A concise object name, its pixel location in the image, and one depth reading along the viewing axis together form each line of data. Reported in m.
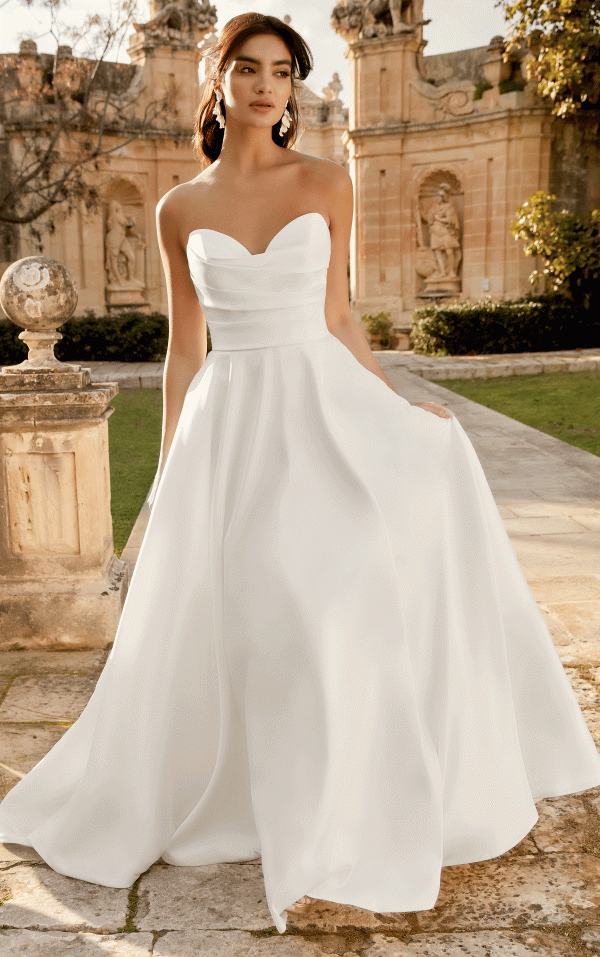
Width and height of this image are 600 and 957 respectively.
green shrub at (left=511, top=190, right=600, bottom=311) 16.62
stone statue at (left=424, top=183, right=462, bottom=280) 19.28
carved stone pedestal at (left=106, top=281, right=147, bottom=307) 19.38
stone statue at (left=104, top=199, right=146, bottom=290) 19.22
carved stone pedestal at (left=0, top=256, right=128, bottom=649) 3.65
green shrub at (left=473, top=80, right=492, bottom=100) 18.45
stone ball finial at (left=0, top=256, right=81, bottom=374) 3.60
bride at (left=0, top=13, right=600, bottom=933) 1.92
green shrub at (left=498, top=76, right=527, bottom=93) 18.05
